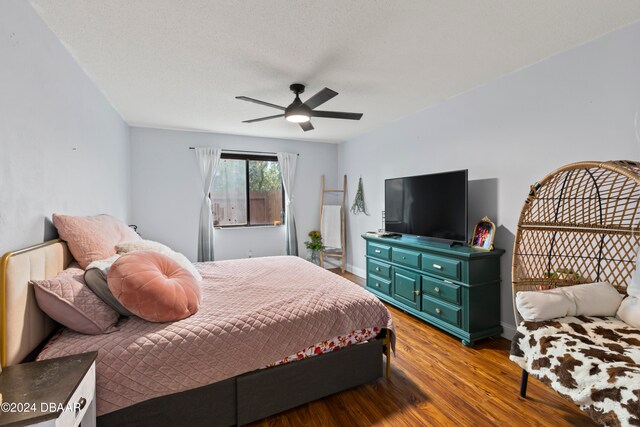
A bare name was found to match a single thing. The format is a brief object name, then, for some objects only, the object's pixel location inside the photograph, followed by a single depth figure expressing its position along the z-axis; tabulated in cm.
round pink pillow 151
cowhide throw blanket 127
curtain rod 481
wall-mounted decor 489
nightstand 93
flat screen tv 292
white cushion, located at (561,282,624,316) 187
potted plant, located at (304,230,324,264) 518
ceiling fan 260
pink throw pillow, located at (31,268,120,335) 141
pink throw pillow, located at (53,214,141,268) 182
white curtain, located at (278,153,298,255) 516
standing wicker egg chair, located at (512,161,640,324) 196
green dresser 261
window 487
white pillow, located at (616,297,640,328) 173
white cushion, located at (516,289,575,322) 184
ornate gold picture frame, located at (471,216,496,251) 270
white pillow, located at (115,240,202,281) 212
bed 135
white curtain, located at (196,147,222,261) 458
